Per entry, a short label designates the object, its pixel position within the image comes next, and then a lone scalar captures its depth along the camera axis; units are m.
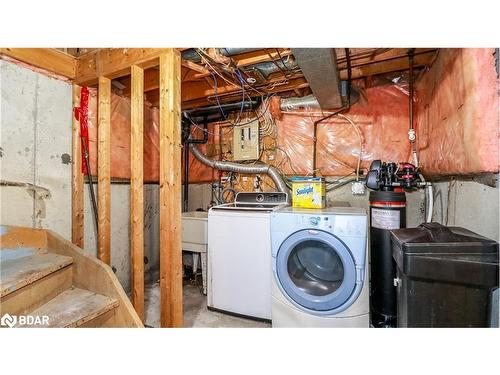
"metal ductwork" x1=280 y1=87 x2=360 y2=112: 2.50
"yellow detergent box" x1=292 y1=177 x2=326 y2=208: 2.09
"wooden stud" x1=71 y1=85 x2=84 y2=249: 2.07
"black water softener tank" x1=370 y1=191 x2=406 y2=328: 1.76
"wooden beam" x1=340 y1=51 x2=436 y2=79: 1.89
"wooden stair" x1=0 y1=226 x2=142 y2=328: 1.26
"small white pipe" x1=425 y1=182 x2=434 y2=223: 1.87
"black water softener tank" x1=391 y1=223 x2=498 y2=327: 0.95
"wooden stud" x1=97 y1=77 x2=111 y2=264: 1.89
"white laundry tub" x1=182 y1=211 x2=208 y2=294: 2.43
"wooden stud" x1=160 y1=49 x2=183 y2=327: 1.60
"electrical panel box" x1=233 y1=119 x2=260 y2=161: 2.86
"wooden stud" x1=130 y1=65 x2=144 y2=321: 1.74
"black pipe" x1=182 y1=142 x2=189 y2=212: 3.22
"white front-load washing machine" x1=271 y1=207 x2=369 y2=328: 1.65
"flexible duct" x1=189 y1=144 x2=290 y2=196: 2.65
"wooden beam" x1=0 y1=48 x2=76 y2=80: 1.71
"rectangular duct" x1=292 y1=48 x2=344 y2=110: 1.41
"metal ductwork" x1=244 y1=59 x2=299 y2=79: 1.91
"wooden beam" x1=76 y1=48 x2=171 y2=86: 1.73
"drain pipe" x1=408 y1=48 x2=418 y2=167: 2.13
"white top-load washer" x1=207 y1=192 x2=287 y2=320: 1.97
